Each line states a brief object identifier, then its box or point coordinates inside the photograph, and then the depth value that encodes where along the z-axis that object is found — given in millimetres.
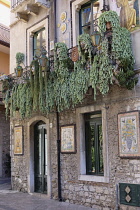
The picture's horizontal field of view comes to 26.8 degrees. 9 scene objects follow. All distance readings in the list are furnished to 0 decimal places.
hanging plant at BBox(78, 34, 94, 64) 8242
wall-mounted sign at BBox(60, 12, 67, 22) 10541
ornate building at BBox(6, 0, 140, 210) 7859
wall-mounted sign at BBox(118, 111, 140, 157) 7705
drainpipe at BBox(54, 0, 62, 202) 10000
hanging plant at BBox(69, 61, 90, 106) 8539
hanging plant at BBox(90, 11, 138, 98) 7660
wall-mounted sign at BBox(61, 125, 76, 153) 9695
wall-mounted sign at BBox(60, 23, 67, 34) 10523
